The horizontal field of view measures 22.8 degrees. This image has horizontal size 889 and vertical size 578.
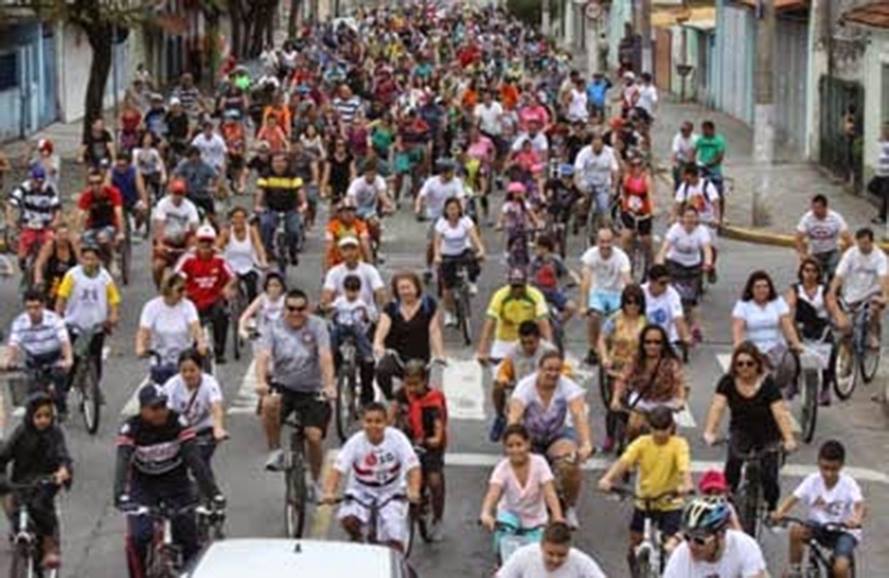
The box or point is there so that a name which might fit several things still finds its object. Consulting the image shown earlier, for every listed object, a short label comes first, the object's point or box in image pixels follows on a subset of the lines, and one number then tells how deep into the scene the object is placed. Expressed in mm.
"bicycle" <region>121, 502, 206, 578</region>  12570
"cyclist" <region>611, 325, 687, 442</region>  15047
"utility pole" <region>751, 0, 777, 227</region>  32062
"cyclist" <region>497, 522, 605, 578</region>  10930
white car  9859
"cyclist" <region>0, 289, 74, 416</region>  16922
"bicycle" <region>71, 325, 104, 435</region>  18031
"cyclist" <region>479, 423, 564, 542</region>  12727
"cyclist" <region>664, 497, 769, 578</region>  10773
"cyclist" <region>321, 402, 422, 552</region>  13234
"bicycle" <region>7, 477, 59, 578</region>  12852
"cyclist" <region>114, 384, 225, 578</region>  12797
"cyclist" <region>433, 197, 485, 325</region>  22172
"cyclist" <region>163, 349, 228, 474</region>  14125
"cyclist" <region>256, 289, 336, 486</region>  15383
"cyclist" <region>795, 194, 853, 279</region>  22047
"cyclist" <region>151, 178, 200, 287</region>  21844
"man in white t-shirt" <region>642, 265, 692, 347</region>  17469
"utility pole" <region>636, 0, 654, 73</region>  48406
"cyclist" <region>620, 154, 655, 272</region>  24750
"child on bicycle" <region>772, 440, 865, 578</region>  12648
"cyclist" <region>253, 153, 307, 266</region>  24203
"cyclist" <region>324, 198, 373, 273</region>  21234
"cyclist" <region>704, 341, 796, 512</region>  14031
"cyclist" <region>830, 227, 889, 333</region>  19953
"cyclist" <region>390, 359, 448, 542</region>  14547
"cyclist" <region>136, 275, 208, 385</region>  16906
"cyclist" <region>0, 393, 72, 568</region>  13031
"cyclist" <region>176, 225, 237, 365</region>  19438
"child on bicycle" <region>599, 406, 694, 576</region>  12984
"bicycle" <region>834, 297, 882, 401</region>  20078
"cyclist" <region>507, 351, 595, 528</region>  14266
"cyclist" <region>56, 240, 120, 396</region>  18062
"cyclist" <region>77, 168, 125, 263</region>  23016
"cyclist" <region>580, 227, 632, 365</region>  19281
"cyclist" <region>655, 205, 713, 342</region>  21344
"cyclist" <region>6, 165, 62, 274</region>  23047
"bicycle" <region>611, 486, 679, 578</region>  12922
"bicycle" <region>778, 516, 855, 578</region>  12688
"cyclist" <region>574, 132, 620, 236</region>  26938
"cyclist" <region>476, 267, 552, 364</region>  17219
